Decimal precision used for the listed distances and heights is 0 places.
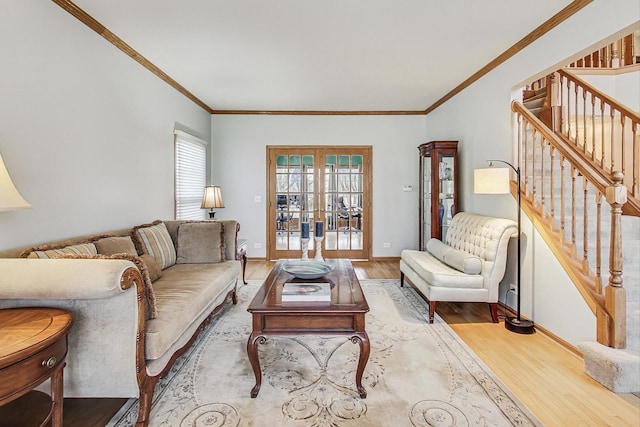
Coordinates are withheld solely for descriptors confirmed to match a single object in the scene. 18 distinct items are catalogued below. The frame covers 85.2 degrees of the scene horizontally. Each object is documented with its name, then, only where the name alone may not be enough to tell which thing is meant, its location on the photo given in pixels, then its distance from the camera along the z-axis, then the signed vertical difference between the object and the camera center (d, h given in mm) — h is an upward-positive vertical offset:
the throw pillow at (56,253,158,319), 1912 -413
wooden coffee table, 2084 -715
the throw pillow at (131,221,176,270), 3168 -352
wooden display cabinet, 4715 +269
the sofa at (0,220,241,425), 1624 -591
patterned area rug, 1896 -1152
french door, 6152 +247
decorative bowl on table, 2771 -528
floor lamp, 3074 +165
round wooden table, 1277 -556
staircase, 2314 -80
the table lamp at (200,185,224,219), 4824 +105
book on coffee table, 2189 -564
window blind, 4680 +458
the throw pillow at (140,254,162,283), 2814 -510
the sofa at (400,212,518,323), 3230 -644
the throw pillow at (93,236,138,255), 2605 -307
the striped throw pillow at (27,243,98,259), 2078 -289
